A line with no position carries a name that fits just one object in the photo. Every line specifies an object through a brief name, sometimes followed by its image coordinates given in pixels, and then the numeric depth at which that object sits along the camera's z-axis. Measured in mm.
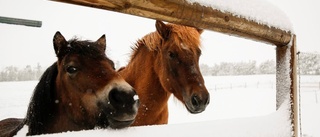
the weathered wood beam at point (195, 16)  778
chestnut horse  2480
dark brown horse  1301
